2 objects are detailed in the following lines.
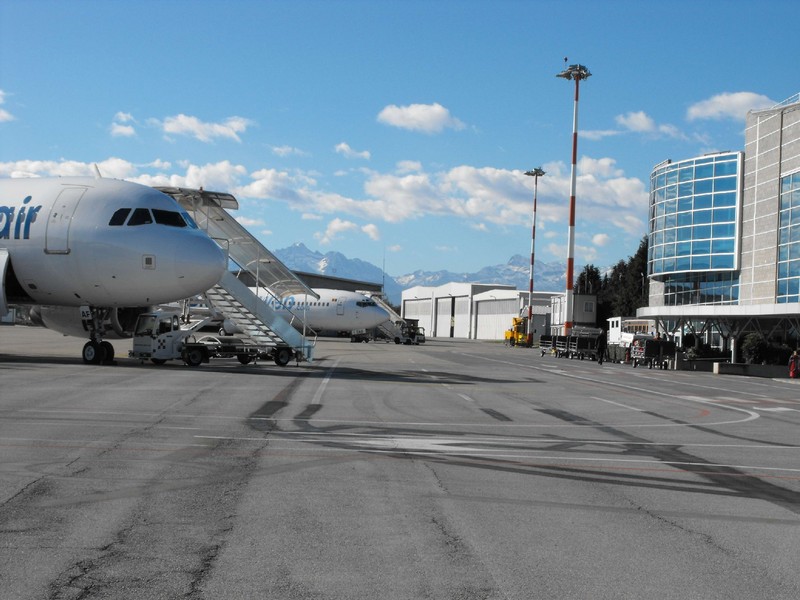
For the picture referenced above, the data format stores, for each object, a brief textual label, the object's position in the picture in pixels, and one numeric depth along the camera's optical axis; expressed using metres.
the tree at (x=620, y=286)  132.38
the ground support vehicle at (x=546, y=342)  75.72
